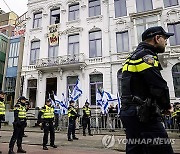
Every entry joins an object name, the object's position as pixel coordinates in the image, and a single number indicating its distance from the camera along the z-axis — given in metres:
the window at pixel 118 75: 17.32
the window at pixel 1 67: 24.23
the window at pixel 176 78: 15.45
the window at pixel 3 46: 23.98
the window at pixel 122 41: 17.83
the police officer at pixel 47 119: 7.48
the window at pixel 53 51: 20.19
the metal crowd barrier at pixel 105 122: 11.79
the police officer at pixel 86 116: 11.23
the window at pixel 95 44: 18.66
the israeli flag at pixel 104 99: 13.25
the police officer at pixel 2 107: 7.19
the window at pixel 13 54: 22.31
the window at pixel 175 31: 16.47
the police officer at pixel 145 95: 1.98
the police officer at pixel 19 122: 6.43
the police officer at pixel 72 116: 9.49
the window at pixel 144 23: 16.91
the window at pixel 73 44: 19.56
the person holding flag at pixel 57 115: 14.16
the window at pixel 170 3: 17.33
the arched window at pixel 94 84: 17.86
